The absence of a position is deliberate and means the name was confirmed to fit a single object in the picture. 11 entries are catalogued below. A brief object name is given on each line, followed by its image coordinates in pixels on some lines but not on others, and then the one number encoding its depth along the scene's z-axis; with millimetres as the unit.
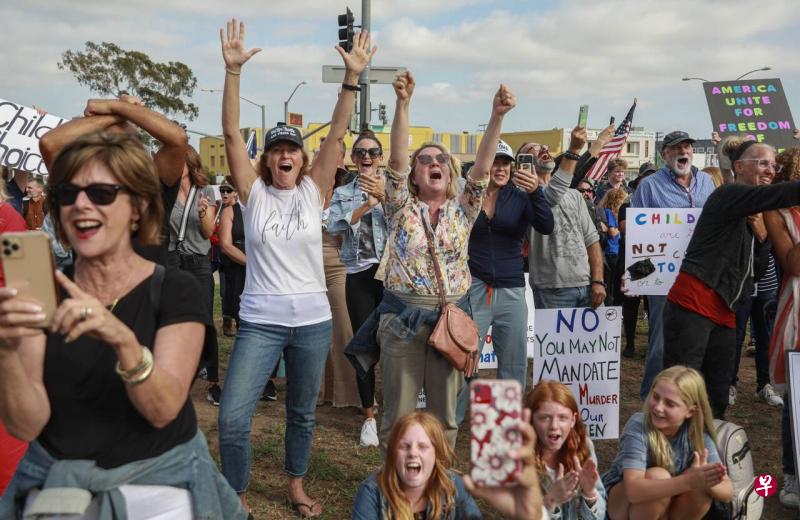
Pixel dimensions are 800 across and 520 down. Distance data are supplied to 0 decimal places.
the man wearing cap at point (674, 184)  5664
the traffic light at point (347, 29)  13773
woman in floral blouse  3764
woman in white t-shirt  3605
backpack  3434
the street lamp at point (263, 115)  40219
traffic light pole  13672
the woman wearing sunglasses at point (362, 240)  5316
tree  34969
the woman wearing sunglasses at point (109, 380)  1729
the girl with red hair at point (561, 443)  3146
